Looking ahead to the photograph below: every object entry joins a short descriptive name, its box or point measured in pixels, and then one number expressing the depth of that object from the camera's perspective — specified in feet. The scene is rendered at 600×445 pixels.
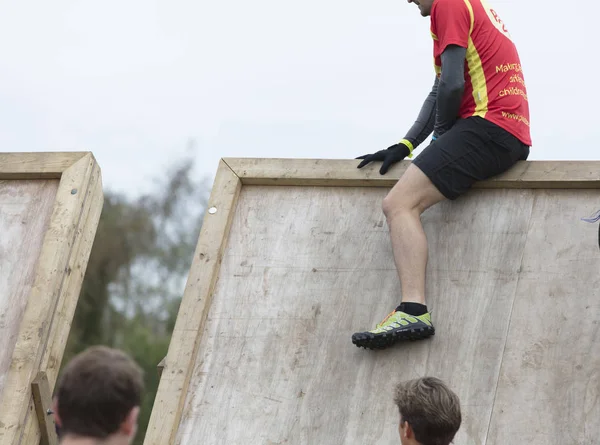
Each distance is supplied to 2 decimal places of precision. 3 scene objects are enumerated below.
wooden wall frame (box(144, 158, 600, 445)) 32.30
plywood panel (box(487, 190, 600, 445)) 29.17
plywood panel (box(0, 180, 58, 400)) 36.42
